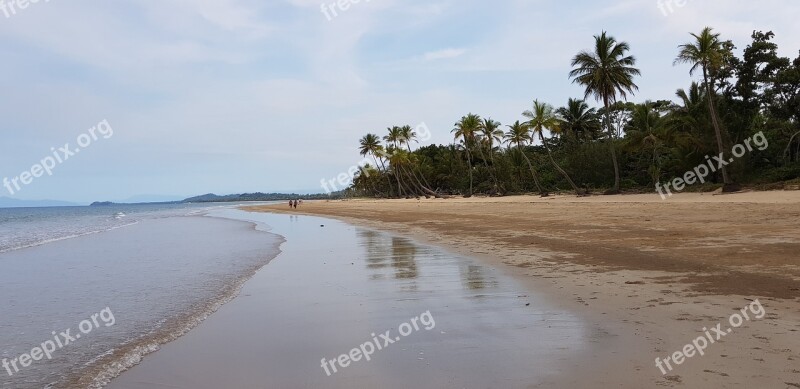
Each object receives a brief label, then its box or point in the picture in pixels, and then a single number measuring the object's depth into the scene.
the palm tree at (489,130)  63.28
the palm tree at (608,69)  38.94
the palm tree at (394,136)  85.25
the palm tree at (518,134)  54.19
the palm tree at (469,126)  63.34
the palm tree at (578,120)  55.75
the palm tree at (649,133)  38.59
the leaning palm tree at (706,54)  29.83
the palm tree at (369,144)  92.62
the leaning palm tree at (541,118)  48.62
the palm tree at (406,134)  84.39
